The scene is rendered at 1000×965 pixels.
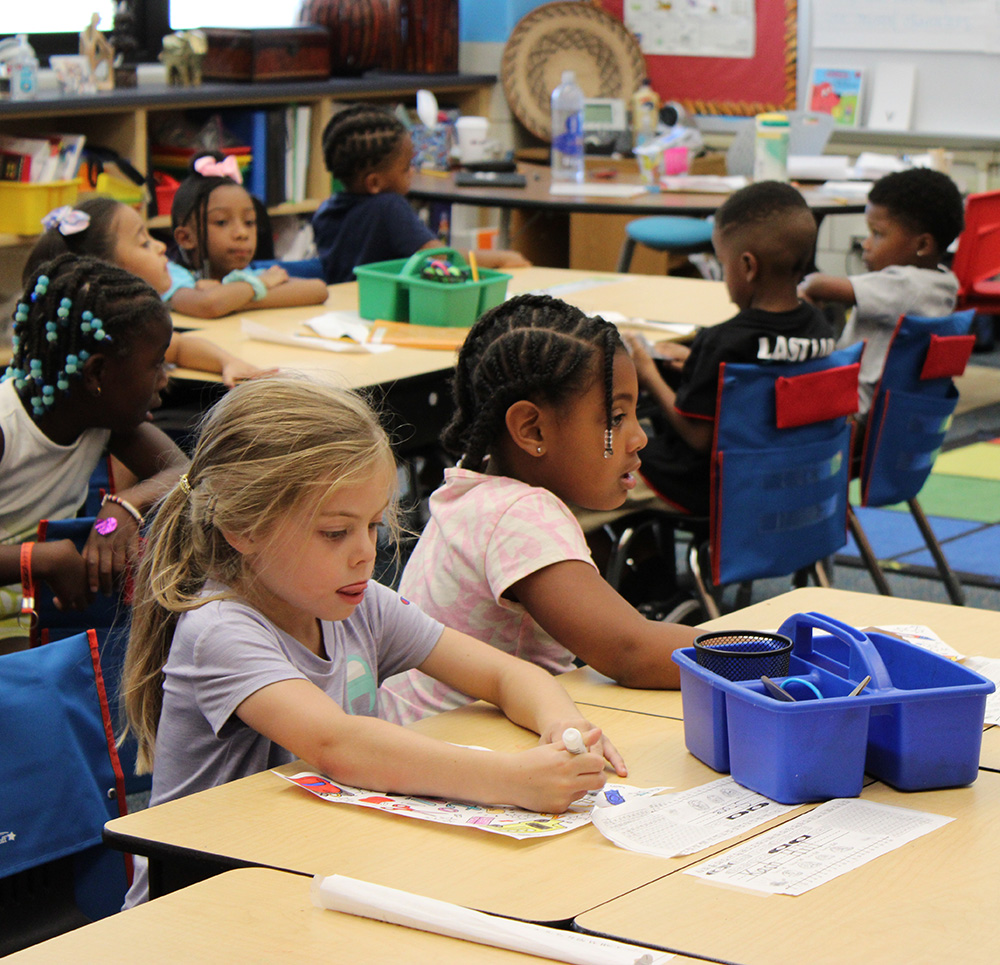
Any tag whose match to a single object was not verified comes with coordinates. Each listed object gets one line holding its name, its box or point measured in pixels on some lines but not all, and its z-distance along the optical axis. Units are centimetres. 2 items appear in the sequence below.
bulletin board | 632
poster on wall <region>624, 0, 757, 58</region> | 639
